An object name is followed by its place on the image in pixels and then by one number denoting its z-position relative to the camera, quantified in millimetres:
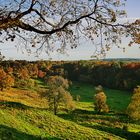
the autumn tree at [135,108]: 34466
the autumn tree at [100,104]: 42502
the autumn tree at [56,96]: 37473
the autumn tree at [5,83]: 42482
